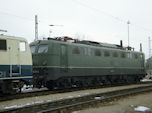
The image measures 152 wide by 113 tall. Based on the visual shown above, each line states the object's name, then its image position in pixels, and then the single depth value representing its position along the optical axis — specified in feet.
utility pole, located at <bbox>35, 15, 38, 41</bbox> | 75.77
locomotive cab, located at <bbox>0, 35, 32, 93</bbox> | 36.70
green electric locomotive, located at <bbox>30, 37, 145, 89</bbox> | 48.80
